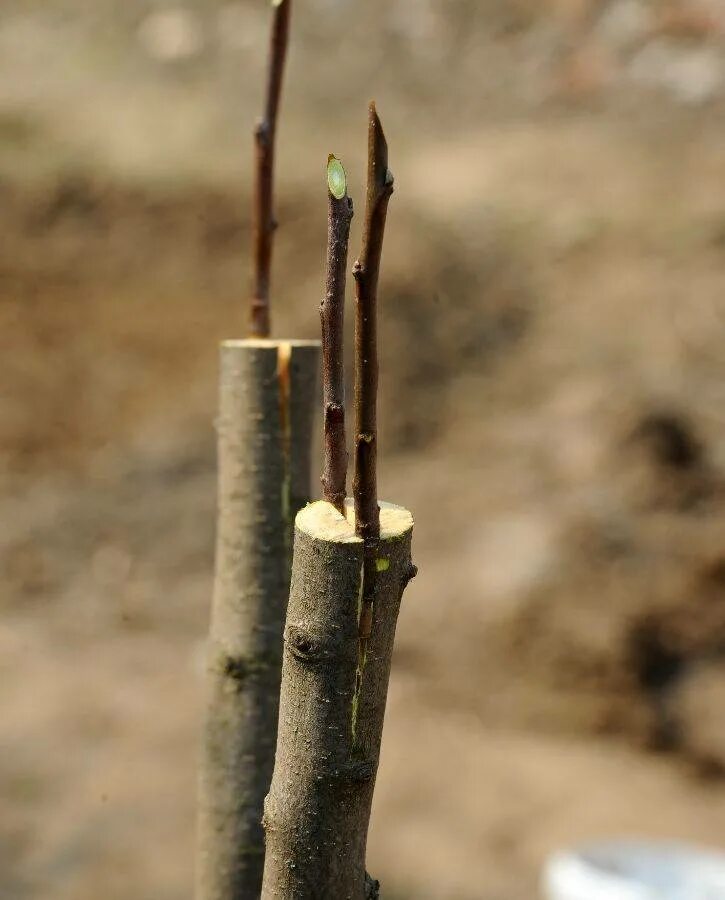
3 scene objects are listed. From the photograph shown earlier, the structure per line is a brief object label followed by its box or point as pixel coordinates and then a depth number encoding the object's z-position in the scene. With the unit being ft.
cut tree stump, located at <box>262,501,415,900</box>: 4.60
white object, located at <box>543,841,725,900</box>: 8.21
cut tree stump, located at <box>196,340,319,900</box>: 5.04
